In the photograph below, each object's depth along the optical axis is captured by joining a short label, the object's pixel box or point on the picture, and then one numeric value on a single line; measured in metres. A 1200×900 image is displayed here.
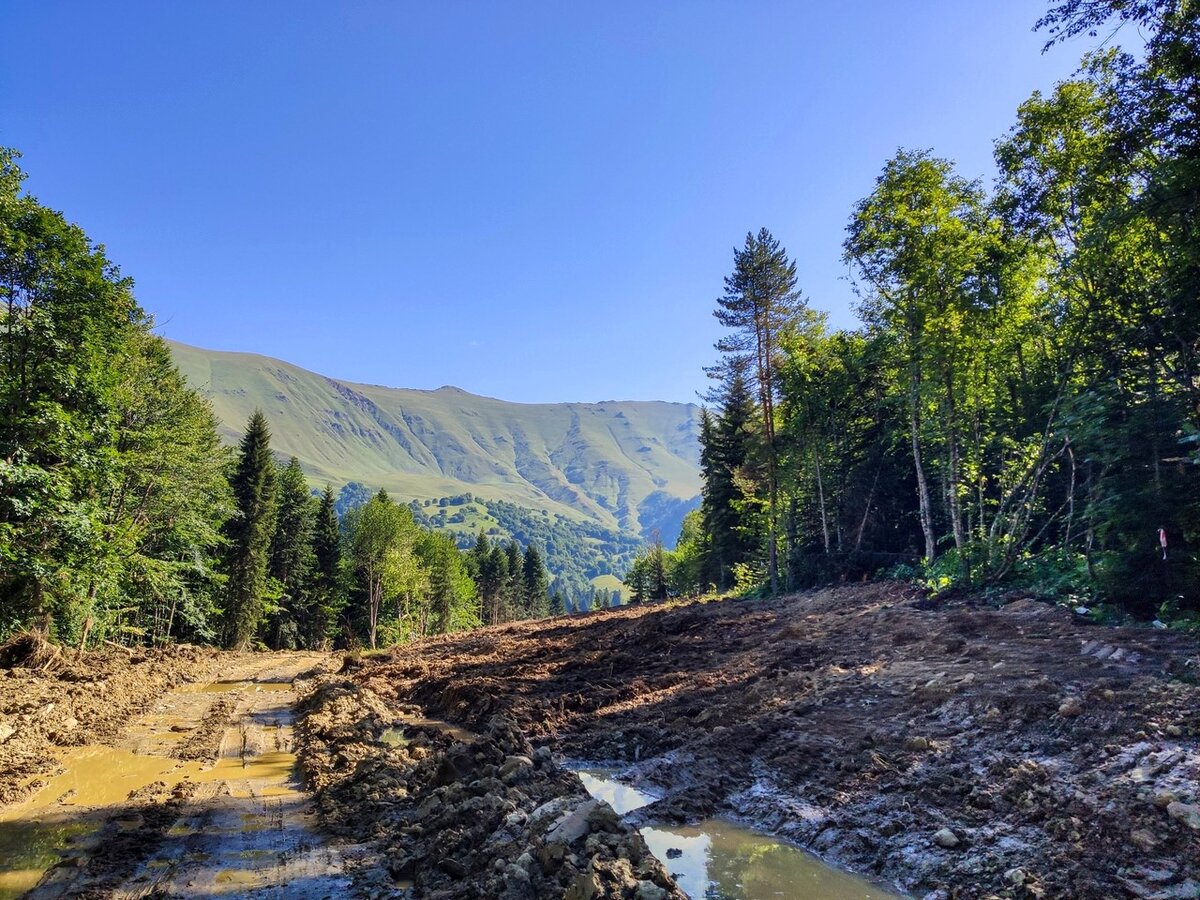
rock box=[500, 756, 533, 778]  7.82
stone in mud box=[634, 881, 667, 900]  4.57
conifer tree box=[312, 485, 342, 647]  50.44
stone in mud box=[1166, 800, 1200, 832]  4.84
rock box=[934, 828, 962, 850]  5.71
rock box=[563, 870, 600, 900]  4.60
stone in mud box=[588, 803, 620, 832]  5.52
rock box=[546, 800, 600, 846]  5.41
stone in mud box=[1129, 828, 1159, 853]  4.86
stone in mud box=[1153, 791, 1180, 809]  5.17
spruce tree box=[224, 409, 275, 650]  38.19
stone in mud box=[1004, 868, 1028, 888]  4.93
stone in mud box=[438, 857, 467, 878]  5.81
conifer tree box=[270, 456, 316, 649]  46.84
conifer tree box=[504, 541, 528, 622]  95.38
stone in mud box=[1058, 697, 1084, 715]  7.04
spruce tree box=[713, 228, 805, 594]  31.00
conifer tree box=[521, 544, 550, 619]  101.69
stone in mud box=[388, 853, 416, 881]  6.11
